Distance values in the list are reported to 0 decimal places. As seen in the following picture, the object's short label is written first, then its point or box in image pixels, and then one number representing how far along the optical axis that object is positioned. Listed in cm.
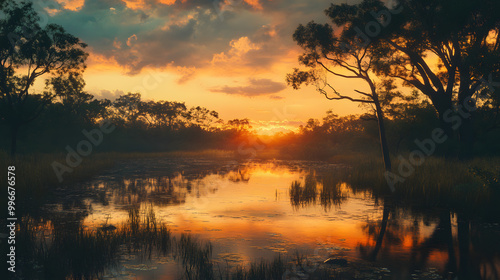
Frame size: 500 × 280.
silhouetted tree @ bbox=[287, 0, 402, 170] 2520
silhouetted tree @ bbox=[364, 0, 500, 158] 2122
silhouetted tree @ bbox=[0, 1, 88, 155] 3022
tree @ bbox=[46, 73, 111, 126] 6360
